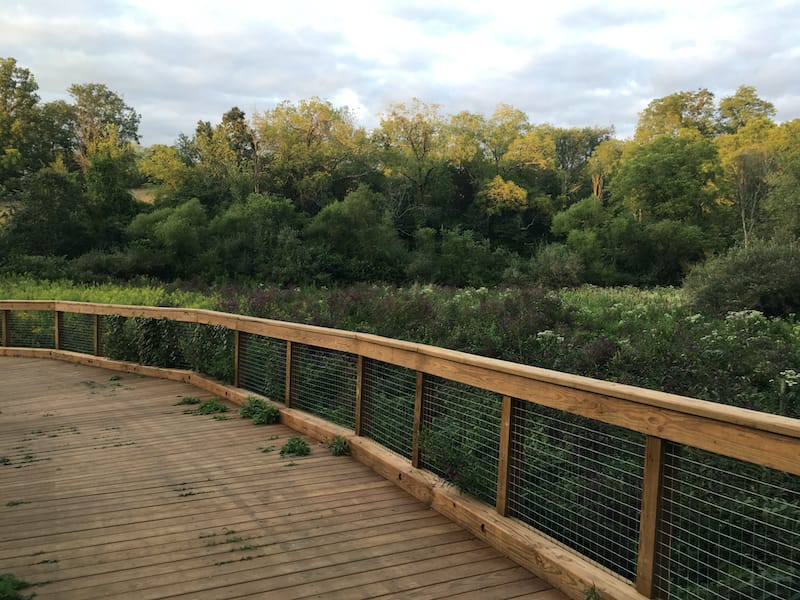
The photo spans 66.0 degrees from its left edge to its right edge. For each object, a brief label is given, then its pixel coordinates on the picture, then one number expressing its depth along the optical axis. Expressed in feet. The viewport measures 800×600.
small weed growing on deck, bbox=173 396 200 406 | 22.47
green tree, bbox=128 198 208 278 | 92.07
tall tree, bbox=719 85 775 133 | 180.86
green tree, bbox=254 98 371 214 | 128.26
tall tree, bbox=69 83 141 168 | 162.30
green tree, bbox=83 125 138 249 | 99.25
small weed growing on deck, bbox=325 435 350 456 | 15.66
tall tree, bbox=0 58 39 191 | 125.59
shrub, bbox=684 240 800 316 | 47.19
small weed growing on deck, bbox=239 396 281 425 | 19.02
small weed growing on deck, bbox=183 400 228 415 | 20.80
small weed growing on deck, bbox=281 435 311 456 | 15.78
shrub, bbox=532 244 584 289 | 112.47
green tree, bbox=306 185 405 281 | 110.63
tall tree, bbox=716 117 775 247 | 145.18
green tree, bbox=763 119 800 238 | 106.63
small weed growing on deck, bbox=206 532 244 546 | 10.32
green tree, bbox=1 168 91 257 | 84.94
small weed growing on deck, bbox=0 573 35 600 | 8.12
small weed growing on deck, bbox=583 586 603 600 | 8.20
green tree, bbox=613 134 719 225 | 144.97
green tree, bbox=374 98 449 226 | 147.02
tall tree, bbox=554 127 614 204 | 208.18
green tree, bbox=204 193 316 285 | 99.76
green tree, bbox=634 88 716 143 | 185.47
